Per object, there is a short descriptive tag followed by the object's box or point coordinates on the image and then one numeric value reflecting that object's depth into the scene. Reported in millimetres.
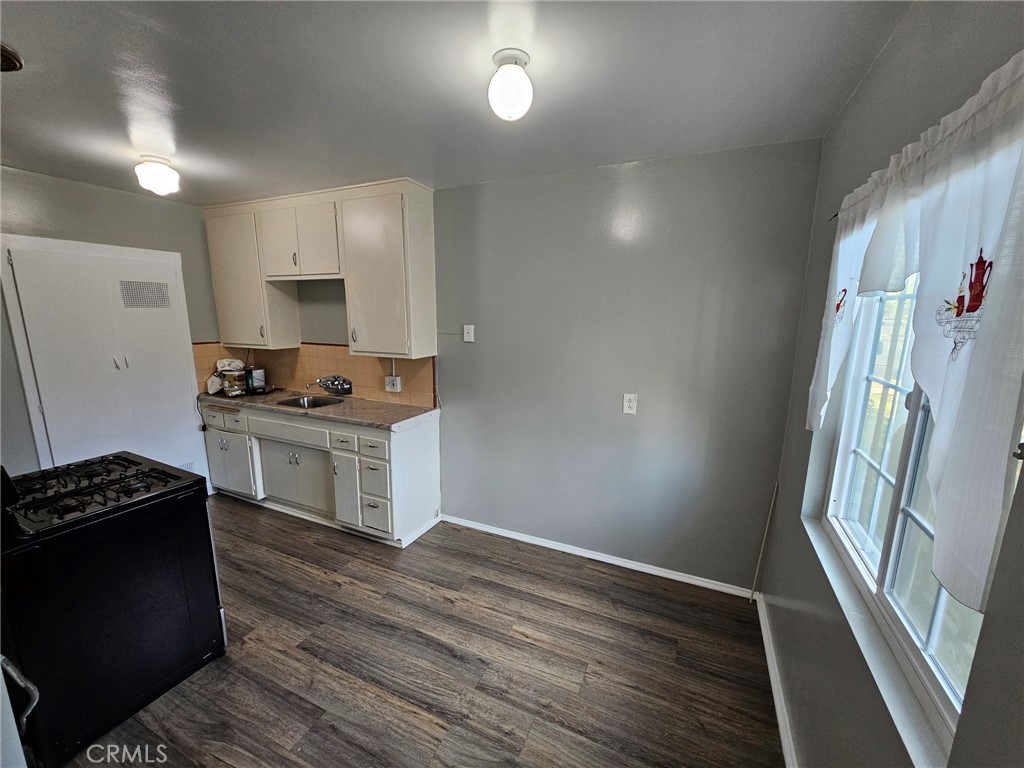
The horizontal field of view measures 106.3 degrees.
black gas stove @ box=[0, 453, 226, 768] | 1257
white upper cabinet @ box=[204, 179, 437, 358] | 2561
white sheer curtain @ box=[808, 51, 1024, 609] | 588
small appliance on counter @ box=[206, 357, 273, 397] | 3297
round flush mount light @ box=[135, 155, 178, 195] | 2117
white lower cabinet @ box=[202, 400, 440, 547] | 2609
